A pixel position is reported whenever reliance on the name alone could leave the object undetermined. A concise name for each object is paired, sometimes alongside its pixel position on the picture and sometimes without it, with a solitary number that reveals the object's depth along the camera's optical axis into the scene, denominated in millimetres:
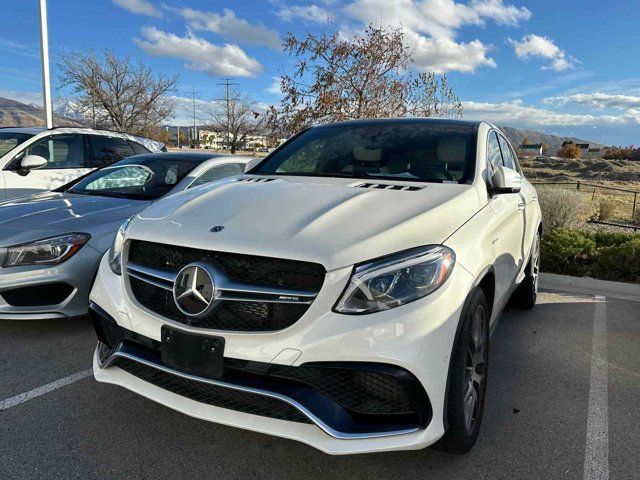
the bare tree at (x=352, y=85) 9648
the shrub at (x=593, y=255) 5883
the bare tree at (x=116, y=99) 22797
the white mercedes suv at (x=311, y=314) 1965
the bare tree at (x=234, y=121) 44719
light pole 11922
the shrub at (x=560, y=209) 9578
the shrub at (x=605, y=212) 13281
